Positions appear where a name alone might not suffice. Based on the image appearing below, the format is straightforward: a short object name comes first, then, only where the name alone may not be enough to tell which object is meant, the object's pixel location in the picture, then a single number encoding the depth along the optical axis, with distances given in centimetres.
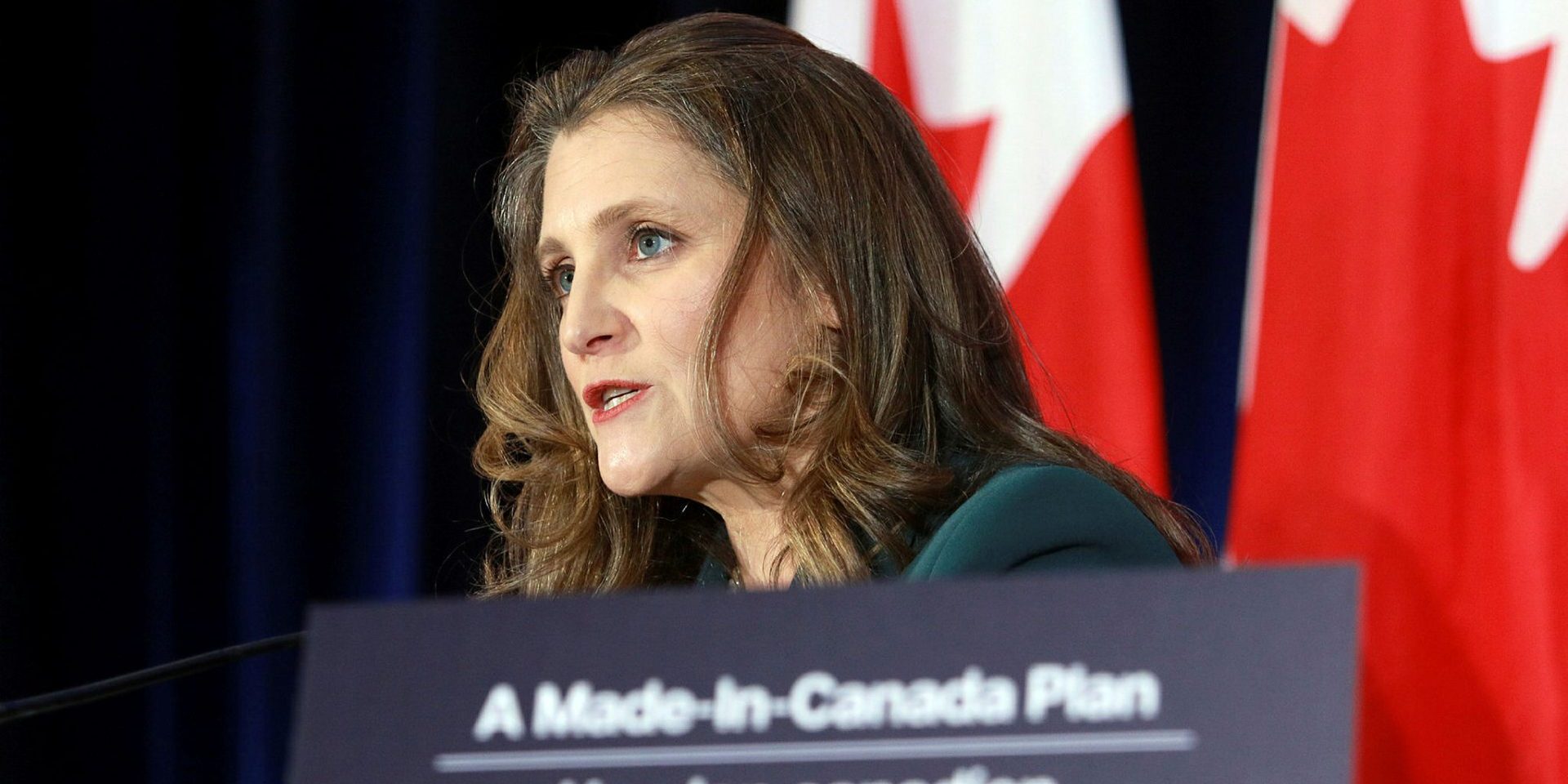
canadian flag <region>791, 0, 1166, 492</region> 353
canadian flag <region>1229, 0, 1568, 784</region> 335
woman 315
